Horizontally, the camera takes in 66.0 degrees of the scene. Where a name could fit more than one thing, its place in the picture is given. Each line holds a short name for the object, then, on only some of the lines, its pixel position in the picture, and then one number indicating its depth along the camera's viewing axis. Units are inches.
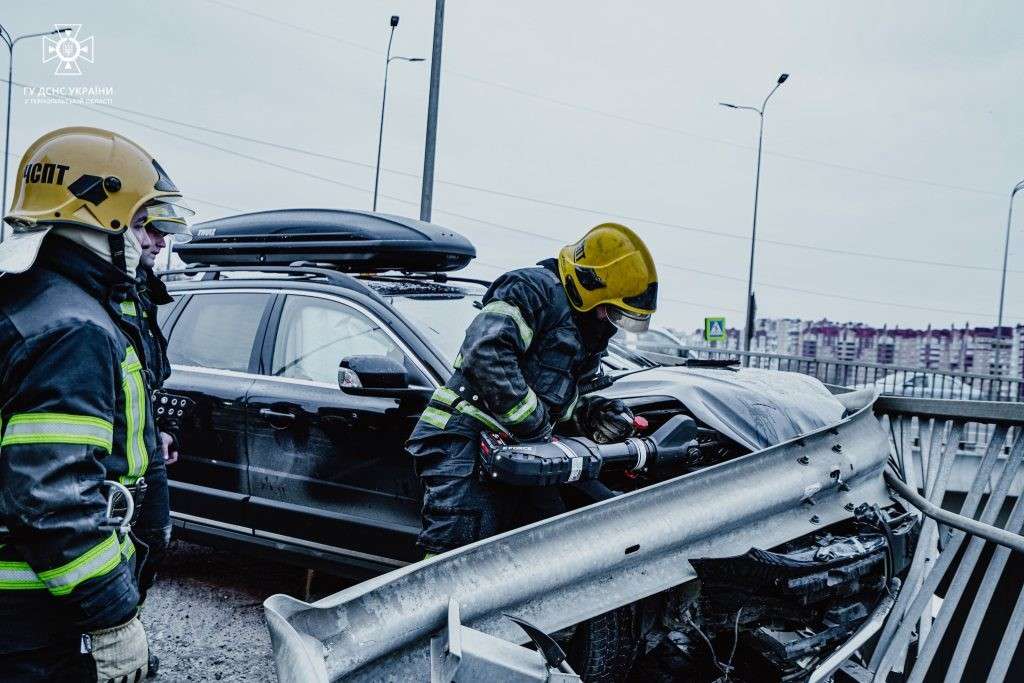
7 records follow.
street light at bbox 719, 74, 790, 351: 820.0
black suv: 140.9
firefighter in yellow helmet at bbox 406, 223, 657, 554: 114.3
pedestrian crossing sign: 772.6
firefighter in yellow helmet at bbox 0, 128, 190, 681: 63.0
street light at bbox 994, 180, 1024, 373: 778.4
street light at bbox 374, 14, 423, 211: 581.2
